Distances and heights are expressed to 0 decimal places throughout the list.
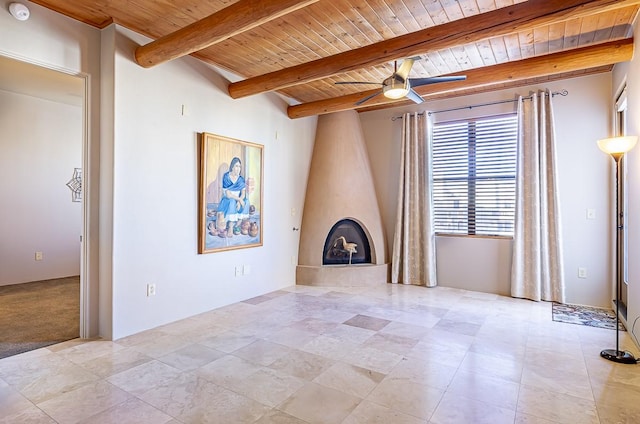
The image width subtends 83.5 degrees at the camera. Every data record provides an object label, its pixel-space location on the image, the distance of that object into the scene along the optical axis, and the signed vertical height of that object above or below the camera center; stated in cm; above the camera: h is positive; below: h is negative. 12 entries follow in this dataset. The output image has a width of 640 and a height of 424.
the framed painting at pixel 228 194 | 387 +24
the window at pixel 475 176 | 487 +55
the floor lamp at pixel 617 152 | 271 +49
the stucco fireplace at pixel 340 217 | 534 -4
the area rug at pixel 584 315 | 363 -110
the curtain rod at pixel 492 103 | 442 +152
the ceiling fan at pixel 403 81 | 333 +125
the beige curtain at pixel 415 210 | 525 +6
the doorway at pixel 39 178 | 515 +55
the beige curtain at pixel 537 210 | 441 +5
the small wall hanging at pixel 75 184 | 589 +49
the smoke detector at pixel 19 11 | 264 +151
